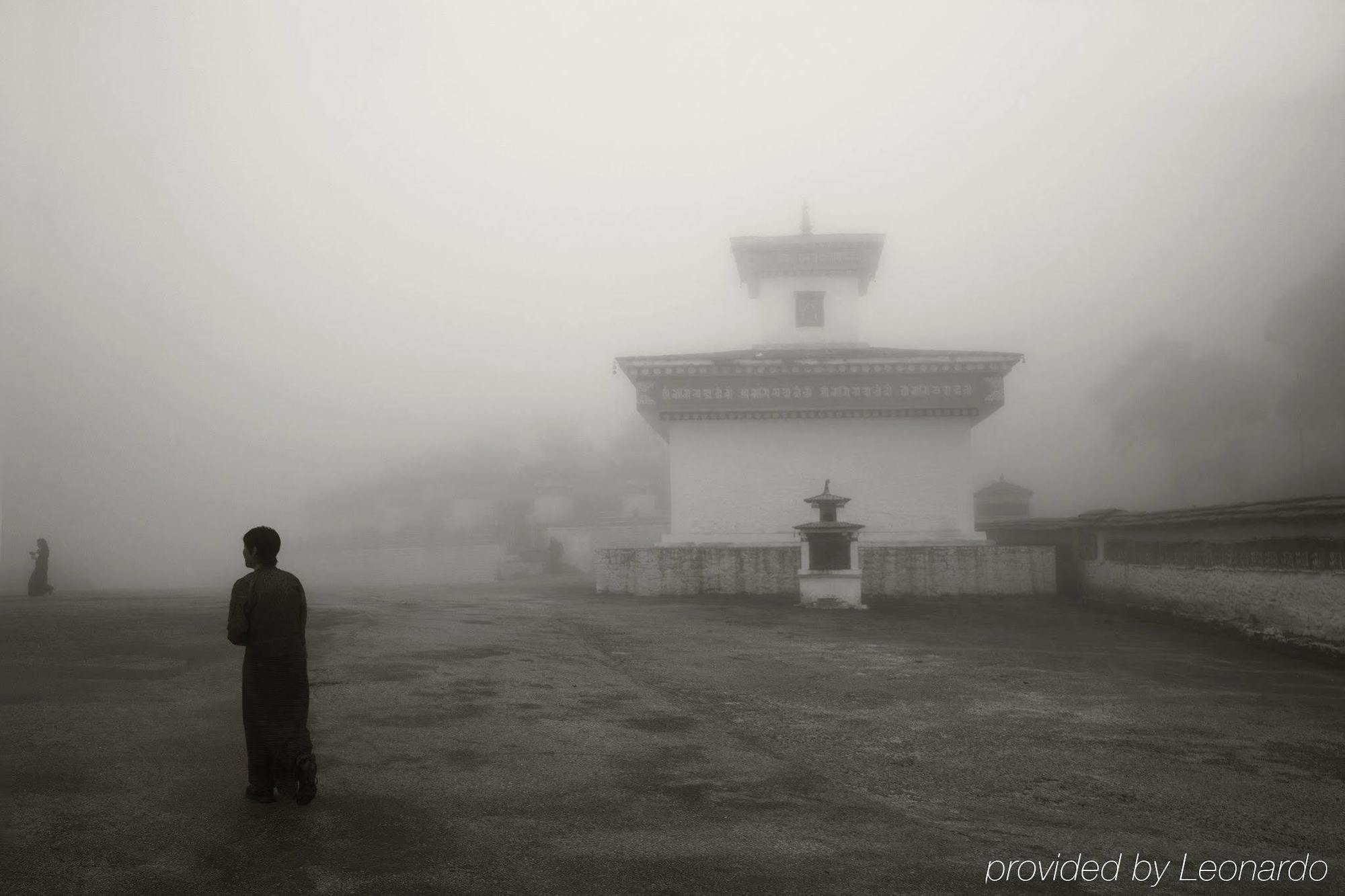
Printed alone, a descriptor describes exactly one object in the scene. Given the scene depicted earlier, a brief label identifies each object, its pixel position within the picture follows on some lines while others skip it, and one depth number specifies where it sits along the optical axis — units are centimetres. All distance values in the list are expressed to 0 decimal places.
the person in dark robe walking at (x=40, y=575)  2045
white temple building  2145
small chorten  1733
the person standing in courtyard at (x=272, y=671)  530
